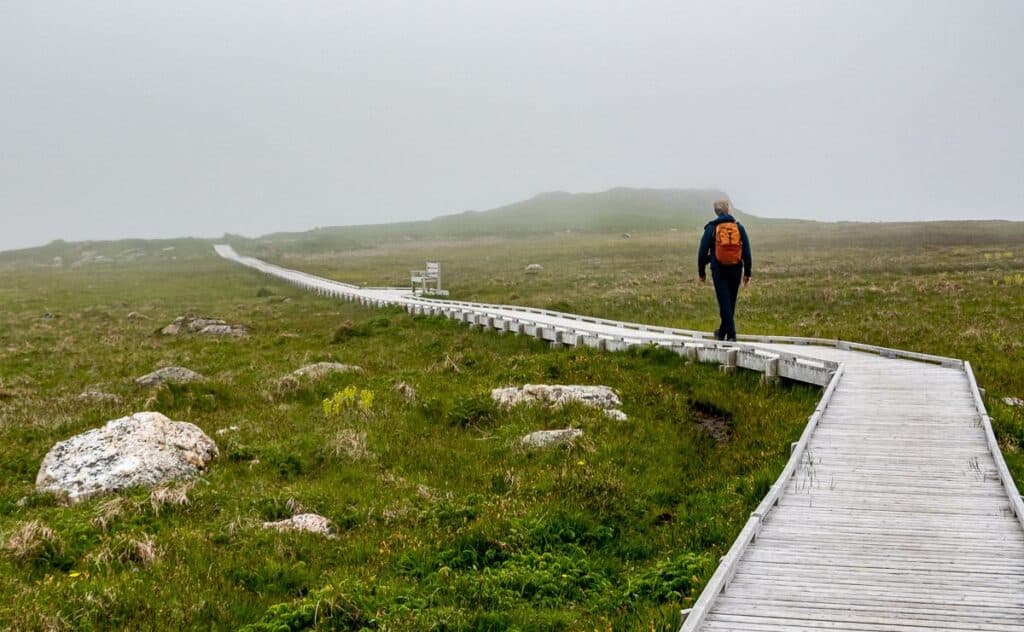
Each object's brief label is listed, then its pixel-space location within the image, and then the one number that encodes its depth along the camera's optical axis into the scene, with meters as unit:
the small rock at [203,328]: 29.53
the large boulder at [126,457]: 10.04
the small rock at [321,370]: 17.25
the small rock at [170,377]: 17.00
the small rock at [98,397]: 15.34
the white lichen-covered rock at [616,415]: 12.64
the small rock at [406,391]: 14.90
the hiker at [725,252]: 14.64
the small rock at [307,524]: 8.71
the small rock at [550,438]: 11.28
